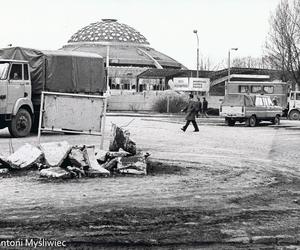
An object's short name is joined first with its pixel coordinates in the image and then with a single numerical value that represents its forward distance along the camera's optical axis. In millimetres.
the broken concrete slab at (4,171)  11438
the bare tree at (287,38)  56469
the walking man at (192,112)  26656
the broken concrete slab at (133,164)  11750
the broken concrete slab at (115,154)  12249
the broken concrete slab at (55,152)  11383
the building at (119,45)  121312
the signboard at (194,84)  62188
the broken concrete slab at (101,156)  12359
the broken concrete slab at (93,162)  11461
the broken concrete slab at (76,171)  11055
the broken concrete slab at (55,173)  10818
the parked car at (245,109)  33969
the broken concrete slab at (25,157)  11820
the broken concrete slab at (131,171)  11699
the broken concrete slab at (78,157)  11344
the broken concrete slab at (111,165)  11891
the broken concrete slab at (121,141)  13089
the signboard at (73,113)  15273
